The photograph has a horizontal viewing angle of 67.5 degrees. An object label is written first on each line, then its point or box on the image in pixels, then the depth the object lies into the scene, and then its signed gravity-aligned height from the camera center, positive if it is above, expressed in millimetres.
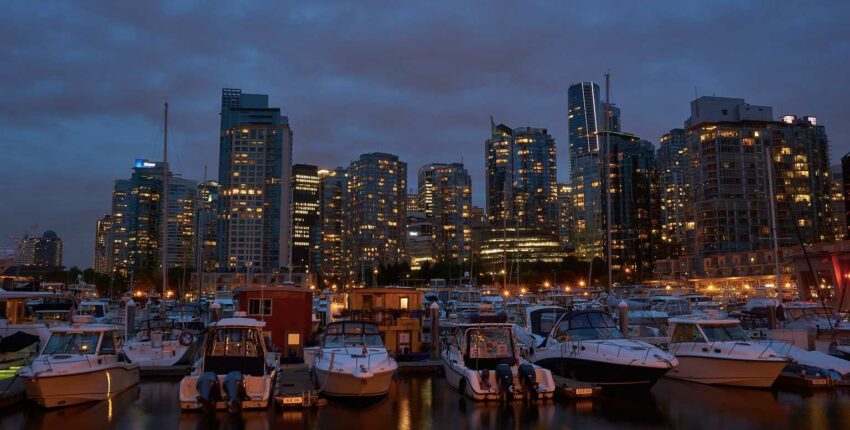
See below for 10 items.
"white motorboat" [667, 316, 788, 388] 19562 -2491
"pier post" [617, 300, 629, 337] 26094 -1640
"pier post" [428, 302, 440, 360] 26250 -2206
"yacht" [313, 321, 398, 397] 17656 -2592
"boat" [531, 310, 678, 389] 18391 -2396
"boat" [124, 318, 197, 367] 24562 -2787
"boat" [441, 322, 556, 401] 18000 -2745
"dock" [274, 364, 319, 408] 17109 -3247
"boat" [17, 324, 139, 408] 16906 -2544
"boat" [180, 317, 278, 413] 16234 -2601
